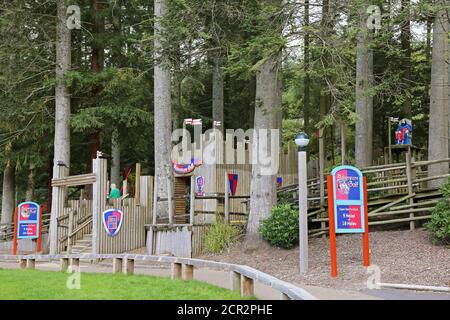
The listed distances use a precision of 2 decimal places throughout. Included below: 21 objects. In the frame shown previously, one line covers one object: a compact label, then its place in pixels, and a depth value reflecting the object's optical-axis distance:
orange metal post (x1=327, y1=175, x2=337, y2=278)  10.95
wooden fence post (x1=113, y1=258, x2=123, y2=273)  11.66
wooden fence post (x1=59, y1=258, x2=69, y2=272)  12.82
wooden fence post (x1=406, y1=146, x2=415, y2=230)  13.90
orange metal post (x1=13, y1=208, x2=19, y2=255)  18.05
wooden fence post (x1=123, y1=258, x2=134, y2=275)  11.40
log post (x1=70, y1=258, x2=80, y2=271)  12.38
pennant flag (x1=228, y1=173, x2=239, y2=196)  20.11
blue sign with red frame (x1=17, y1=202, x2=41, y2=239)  18.33
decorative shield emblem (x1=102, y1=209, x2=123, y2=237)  16.42
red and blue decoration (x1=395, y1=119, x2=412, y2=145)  20.36
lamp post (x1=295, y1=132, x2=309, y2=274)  11.58
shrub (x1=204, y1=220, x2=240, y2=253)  15.04
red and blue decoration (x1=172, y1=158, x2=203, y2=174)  21.20
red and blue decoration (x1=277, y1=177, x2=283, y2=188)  22.55
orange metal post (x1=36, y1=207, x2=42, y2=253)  18.36
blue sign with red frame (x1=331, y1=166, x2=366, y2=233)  11.12
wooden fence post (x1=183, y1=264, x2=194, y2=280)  10.29
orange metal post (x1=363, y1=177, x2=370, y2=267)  11.34
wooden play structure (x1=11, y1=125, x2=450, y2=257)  14.21
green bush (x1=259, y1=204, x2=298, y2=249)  13.85
